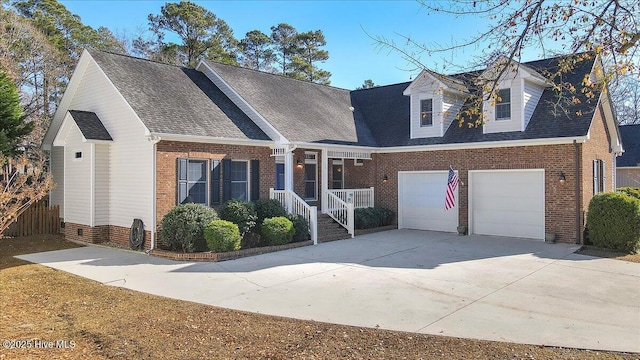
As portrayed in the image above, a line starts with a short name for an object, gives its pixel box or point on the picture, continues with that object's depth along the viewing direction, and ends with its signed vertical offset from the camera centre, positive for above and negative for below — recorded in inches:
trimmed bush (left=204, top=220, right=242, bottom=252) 445.7 -53.9
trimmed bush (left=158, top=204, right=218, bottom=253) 456.4 -45.3
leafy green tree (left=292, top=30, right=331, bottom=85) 1406.3 +425.1
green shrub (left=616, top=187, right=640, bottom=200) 667.0 -13.2
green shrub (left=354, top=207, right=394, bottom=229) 631.2 -50.6
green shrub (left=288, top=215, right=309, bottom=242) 534.6 -54.6
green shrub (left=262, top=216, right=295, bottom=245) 499.2 -53.9
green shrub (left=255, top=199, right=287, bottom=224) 535.2 -32.5
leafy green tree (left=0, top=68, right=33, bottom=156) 564.5 +90.3
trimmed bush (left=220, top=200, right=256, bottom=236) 496.7 -35.7
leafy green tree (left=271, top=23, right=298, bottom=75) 1430.9 +463.3
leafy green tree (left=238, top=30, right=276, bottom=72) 1397.6 +431.3
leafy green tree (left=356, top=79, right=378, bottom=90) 1862.7 +427.4
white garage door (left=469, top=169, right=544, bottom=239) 552.7 -26.4
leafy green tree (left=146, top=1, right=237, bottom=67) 1163.9 +415.2
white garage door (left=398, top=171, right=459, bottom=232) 641.0 -29.6
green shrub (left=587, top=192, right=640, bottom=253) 470.3 -42.6
